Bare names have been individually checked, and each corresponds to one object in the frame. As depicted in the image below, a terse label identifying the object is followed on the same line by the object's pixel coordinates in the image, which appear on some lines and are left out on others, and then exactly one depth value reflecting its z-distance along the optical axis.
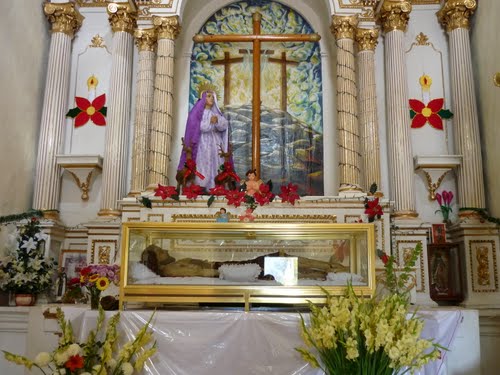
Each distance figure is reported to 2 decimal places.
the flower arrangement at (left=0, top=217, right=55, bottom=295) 7.27
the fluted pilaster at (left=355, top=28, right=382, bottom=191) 8.31
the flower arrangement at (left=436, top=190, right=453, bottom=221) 8.44
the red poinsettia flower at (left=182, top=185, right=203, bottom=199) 7.43
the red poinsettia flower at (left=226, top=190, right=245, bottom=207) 7.19
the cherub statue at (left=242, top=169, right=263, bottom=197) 7.35
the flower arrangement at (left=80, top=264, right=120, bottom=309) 4.91
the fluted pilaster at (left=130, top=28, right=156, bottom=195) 8.34
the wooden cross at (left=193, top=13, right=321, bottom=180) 8.38
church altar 4.26
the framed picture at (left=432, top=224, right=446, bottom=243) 8.02
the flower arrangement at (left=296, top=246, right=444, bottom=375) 3.04
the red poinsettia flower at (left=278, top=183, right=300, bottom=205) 7.30
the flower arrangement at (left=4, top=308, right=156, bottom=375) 3.66
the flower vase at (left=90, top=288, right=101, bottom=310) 4.86
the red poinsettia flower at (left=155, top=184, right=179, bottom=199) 7.36
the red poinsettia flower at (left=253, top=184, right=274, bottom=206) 7.25
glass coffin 4.63
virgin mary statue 8.33
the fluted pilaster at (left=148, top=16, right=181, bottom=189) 8.27
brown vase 7.31
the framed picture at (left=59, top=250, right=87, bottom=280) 8.24
